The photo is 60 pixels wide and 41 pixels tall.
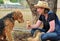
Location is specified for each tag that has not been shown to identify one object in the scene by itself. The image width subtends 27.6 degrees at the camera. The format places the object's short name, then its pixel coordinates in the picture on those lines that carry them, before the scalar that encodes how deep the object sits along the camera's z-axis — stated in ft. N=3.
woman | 7.70
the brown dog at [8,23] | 8.19
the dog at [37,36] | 7.89
